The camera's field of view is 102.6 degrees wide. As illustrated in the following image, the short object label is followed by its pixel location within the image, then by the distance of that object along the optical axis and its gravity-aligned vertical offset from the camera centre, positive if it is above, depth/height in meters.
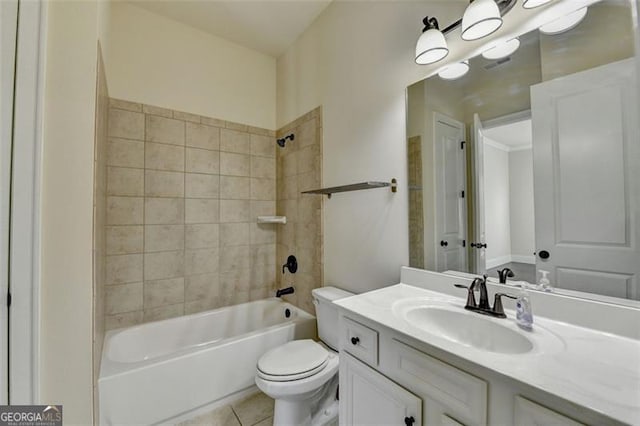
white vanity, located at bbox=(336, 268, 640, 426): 0.55 -0.38
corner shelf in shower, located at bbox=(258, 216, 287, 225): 2.42 +0.00
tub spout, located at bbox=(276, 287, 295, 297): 2.09 -0.59
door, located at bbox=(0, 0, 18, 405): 0.86 +0.26
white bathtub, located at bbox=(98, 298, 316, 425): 1.38 -0.91
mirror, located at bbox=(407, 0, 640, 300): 0.81 +0.21
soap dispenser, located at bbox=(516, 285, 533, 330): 0.84 -0.32
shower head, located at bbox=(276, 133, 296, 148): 2.39 +0.76
